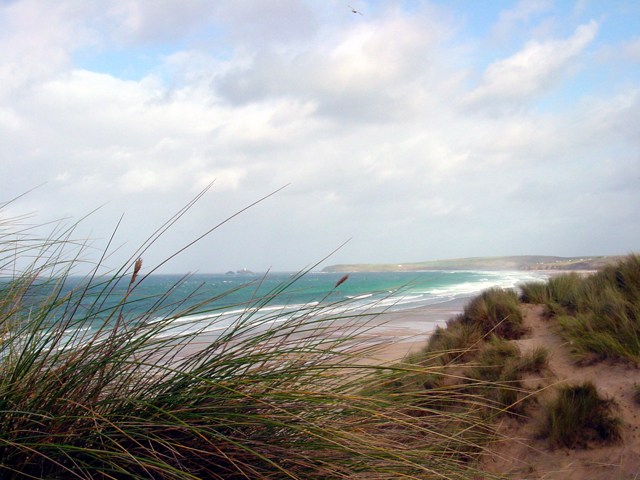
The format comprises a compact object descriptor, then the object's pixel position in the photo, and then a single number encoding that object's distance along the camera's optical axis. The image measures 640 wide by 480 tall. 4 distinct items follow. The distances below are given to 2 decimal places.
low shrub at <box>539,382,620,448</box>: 3.32
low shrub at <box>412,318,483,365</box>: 5.01
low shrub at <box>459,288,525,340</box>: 5.61
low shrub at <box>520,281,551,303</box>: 6.39
